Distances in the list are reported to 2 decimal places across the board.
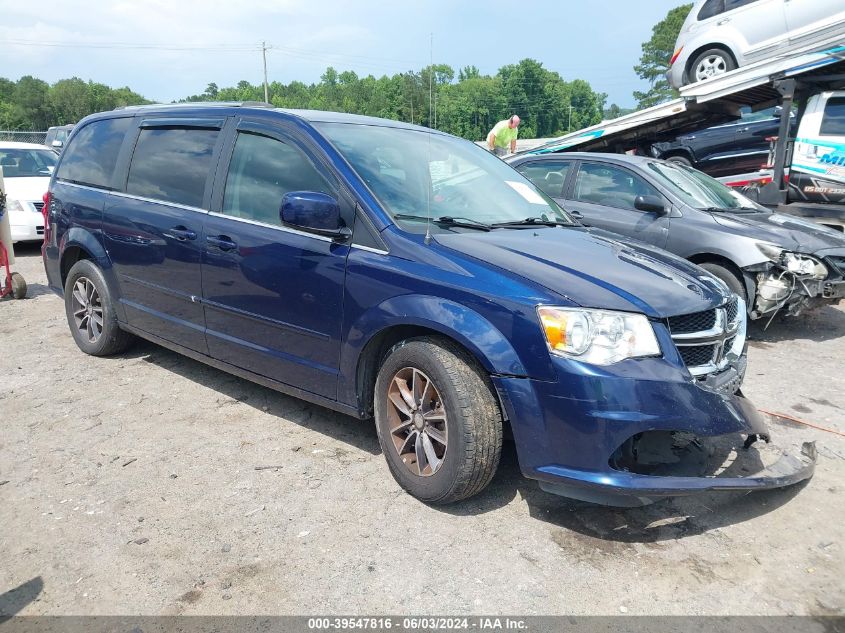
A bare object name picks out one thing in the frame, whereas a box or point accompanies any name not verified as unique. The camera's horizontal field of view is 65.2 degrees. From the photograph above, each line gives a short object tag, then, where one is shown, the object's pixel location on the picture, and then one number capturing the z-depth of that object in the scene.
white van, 10.67
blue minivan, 2.67
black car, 9.02
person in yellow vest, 11.34
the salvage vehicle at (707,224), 5.81
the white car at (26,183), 9.83
